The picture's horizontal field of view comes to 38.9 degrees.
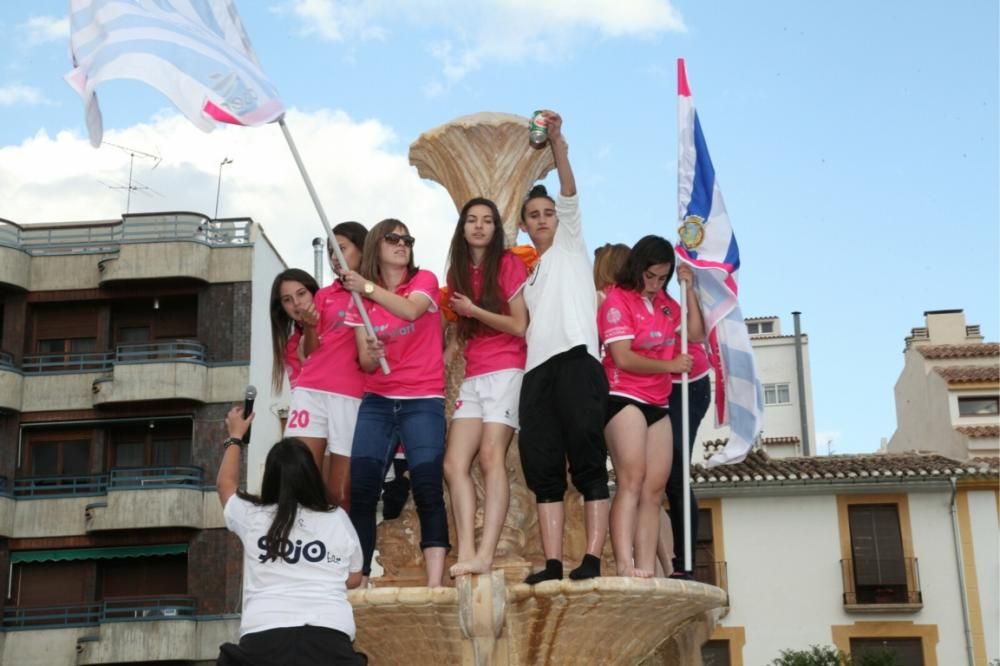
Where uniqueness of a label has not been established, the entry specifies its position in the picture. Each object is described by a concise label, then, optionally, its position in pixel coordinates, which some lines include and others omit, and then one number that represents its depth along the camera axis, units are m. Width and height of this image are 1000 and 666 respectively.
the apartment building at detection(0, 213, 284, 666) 31.36
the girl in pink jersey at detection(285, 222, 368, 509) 8.24
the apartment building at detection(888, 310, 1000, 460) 35.88
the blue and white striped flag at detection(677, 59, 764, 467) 8.78
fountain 7.34
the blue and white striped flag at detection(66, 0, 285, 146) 7.60
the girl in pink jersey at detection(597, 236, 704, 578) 7.79
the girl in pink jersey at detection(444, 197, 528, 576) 7.82
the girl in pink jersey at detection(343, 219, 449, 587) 7.76
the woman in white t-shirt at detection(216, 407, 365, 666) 5.72
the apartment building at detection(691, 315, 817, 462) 44.31
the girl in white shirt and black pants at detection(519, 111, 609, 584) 7.52
